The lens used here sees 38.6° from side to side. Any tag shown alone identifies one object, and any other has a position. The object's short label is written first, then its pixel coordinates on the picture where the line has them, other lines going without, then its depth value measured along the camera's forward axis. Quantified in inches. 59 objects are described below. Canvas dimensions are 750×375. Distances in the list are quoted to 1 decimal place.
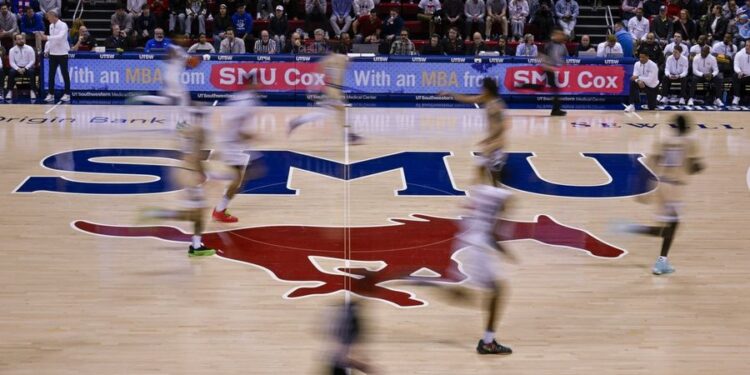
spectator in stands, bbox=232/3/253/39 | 1103.0
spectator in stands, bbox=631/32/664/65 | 1014.4
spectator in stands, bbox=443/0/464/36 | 1120.8
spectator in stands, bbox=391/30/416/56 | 1047.6
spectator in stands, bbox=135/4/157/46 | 1105.4
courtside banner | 998.4
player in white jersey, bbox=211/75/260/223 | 543.8
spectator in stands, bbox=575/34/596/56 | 1083.3
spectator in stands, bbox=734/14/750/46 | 1095.6
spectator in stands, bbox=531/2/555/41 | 1122.7
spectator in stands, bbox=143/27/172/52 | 1053.2
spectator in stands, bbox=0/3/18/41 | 1062.4
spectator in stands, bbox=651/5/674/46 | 1110.4
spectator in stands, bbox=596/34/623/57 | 1019.9
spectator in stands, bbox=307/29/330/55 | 1038.4
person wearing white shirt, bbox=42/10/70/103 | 956.6
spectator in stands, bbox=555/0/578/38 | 1148.5
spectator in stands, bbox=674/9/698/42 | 1119.0
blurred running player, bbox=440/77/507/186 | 511.5
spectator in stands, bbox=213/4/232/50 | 1093.8
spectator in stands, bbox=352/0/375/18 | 1130.0
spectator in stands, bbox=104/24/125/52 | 1057.5
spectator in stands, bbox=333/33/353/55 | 1029.7
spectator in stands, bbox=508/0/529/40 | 1120.8
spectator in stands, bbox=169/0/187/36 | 1116.1
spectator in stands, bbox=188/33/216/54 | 1032.8
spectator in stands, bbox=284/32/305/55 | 1035.9
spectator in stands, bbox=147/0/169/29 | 1128.2
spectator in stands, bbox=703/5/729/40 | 1110.4
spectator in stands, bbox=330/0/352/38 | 1130.0
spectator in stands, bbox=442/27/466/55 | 1056.2
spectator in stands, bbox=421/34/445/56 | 1053.8
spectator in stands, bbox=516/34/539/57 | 1044.5
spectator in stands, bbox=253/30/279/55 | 1046.4
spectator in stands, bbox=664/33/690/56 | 1042.1
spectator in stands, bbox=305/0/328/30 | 1123.9
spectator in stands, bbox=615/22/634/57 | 1061.1
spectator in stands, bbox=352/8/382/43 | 1096.8
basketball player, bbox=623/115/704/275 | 486.9
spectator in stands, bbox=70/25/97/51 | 1044.8
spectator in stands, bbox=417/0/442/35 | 1122.7
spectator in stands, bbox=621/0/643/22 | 1165.1
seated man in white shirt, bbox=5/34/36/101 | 995.9
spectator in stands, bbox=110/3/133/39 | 1093.1
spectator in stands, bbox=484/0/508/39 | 1119.0
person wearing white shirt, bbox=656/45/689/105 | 1018.1
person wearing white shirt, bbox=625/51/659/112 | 968.3
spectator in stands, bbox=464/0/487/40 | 1127.6
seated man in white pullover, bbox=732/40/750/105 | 1015.6
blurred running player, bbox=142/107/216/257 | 520.4
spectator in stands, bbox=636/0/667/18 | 1170.0
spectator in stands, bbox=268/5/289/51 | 1085.1
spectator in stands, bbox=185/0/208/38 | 1112.8
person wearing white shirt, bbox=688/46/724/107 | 1016.9
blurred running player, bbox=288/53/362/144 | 708.7
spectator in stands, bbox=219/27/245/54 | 1039.0
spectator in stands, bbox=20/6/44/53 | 1089.5
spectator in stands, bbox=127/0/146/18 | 1133.7
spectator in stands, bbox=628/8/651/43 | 1121.4
